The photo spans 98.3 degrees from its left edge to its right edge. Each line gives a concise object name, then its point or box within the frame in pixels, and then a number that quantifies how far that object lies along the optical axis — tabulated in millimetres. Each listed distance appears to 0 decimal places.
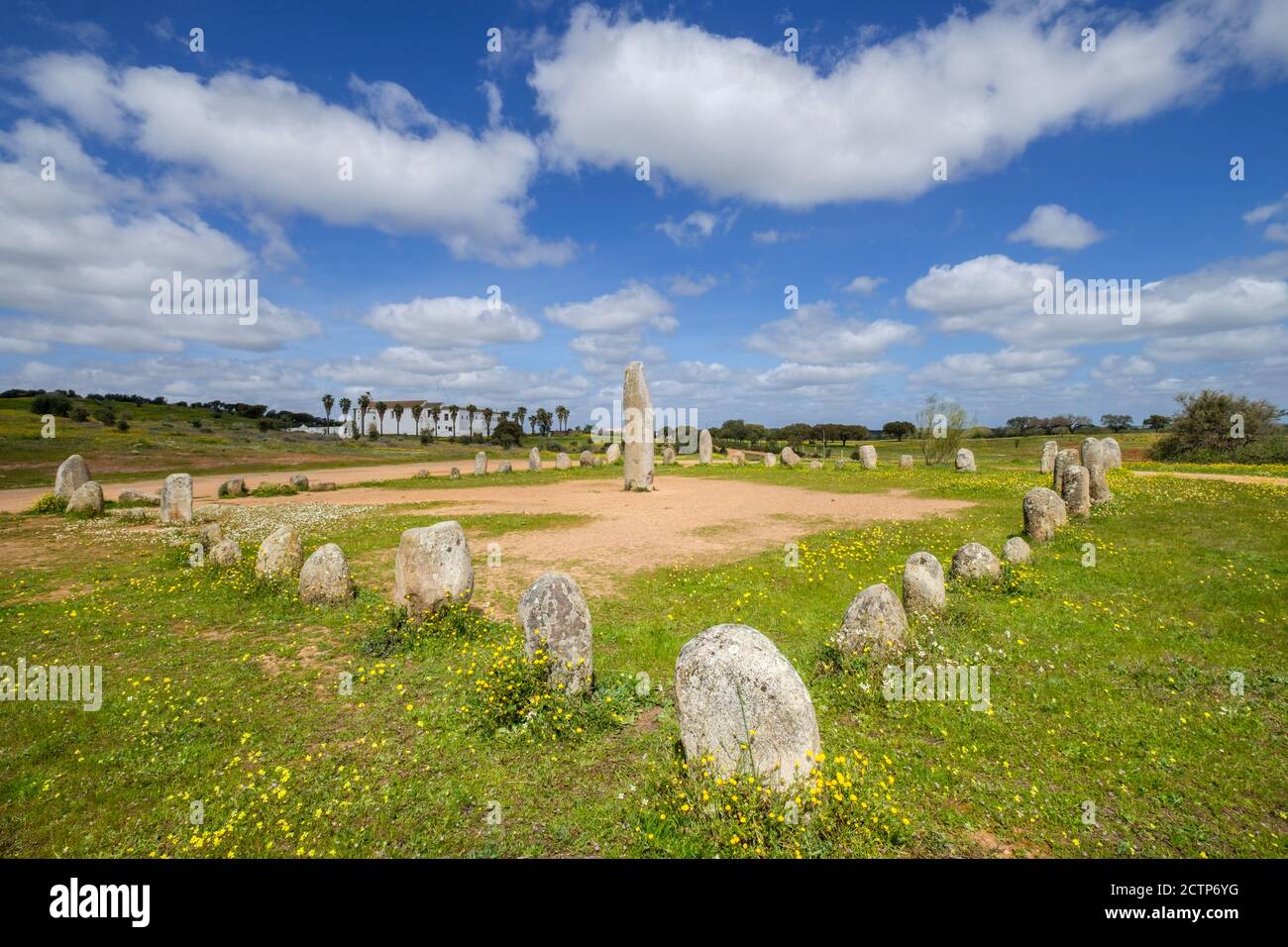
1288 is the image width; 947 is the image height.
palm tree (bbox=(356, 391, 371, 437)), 118369
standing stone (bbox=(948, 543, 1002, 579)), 11602
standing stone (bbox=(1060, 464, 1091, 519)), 17672
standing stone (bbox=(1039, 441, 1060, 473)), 35712
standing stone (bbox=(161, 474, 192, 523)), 20328
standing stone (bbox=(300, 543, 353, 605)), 11180
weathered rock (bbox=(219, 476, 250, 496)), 31069
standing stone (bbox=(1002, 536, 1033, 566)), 12703
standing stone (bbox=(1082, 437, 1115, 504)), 20648
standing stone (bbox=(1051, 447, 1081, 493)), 20105
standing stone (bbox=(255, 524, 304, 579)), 12312
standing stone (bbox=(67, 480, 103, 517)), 21781
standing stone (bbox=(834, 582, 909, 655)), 8242
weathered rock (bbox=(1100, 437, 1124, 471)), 37191
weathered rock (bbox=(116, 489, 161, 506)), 24631
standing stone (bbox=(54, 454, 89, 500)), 23312
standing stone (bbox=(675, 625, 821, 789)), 5246
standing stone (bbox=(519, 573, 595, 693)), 7418
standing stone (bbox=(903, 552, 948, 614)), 9930
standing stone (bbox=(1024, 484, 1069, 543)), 15281
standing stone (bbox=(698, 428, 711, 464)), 49469
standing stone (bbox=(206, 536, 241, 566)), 13680
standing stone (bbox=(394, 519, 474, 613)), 10352
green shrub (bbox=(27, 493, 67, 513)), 22438
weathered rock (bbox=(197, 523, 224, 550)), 15256
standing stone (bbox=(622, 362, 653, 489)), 30016
